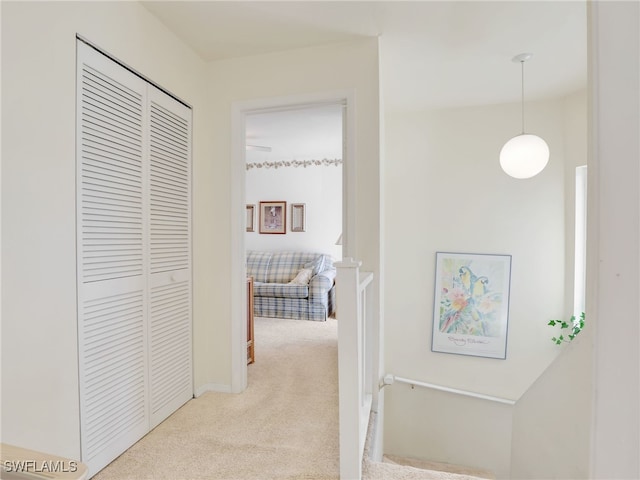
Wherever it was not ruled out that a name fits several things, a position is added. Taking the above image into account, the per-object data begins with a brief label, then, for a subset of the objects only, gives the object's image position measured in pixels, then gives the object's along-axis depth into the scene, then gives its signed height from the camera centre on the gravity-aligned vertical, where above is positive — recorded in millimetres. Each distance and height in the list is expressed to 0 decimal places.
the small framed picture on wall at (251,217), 5930 +340
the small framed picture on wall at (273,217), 5785 +334
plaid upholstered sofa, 4695 -711
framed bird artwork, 3314 -672
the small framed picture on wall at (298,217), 5703 +329
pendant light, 2535 +620
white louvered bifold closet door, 1581 -107
